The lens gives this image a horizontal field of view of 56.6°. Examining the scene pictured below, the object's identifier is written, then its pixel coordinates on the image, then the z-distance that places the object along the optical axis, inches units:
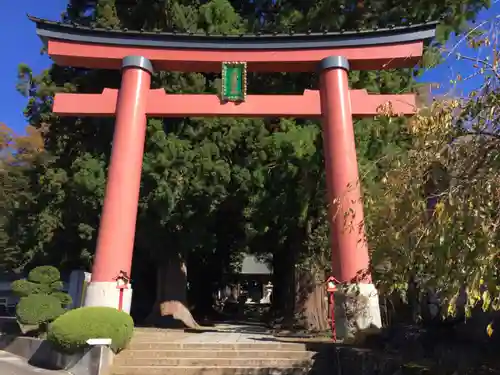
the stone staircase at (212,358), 272.8
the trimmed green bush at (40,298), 333.4
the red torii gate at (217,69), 371.6
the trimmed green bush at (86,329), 273.6
